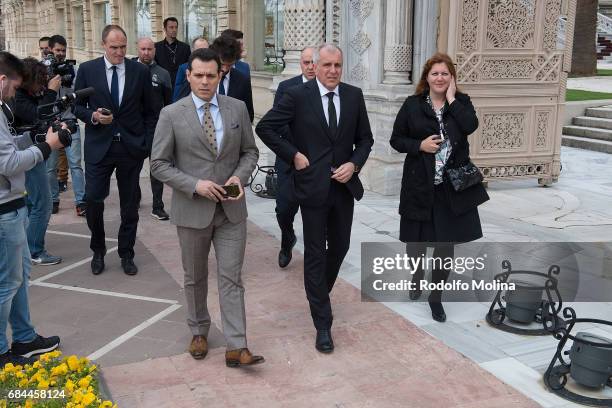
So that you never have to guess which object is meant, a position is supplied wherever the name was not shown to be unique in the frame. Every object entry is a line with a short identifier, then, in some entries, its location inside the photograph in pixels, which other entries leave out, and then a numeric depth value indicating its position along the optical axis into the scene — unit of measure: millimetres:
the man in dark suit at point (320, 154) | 4289
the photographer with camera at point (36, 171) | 5223
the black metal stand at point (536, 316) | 4520
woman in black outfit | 4621
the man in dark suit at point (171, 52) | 10188
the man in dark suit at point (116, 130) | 5676
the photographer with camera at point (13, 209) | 3660
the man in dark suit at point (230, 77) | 6152
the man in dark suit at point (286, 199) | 5809
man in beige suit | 3936
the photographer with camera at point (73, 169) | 7605
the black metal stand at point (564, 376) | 3710
